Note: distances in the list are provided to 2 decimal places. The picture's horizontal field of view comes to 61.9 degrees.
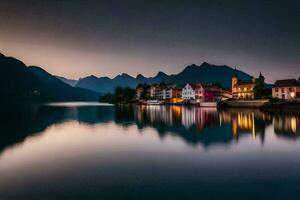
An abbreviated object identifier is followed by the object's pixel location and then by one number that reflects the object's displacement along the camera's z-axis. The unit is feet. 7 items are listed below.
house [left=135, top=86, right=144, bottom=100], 562.09
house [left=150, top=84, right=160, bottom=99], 515.50
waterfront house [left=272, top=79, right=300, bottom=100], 263.08
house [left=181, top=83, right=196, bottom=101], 398.83
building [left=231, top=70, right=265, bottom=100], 328.90
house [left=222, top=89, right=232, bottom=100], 412.16
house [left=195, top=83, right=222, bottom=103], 373.40
